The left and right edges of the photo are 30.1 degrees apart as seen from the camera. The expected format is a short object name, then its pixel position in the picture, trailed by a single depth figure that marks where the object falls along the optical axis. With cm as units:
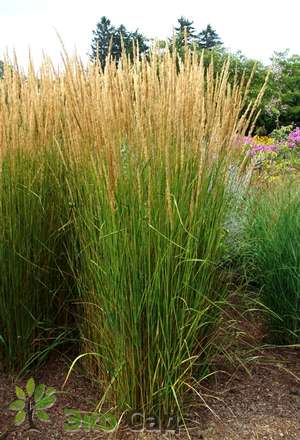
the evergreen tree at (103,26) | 3389
